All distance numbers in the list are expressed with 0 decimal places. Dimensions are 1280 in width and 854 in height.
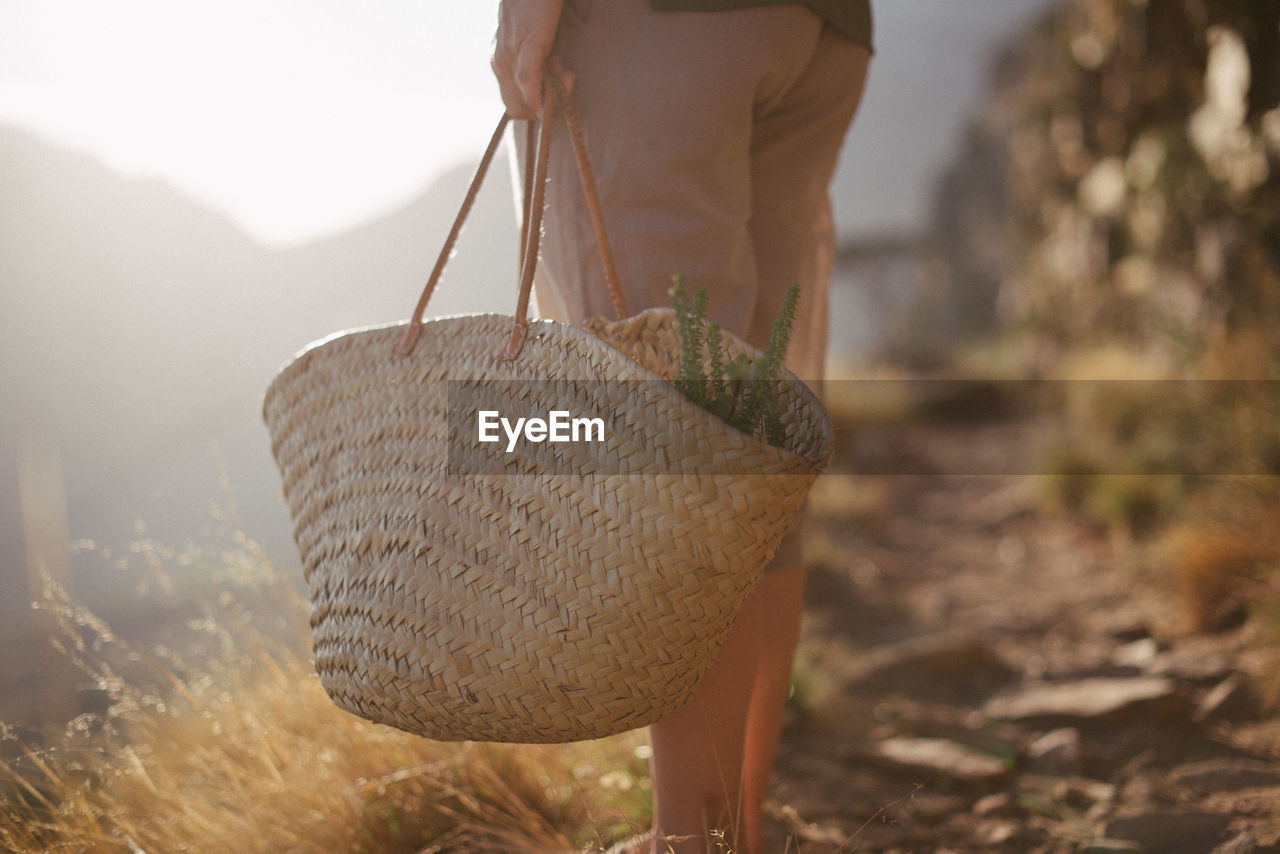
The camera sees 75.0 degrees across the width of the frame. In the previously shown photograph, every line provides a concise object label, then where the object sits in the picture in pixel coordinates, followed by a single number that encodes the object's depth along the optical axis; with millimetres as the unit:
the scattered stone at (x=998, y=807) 1542
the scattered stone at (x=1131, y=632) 2354
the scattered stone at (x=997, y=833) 1447
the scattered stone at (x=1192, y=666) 1970
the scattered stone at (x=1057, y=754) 1681
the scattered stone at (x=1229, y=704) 1798
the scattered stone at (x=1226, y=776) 1508
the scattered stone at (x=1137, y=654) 2139
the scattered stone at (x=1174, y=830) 1337
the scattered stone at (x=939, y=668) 2219
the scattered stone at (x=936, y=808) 1535
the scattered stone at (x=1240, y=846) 1241
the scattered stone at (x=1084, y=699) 1876
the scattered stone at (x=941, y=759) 1668
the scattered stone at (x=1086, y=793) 1550
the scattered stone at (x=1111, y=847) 1336
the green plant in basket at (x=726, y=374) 843
